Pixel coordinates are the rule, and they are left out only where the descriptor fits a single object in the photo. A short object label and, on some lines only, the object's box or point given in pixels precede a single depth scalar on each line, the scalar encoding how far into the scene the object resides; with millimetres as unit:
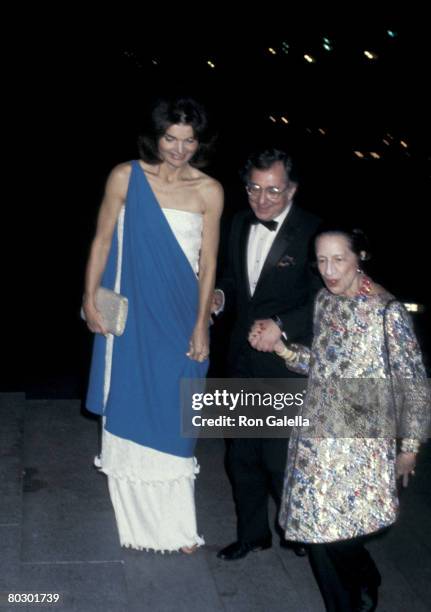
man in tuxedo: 3443
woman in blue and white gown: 3395
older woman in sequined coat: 2854
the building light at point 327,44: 51631
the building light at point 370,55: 46894
